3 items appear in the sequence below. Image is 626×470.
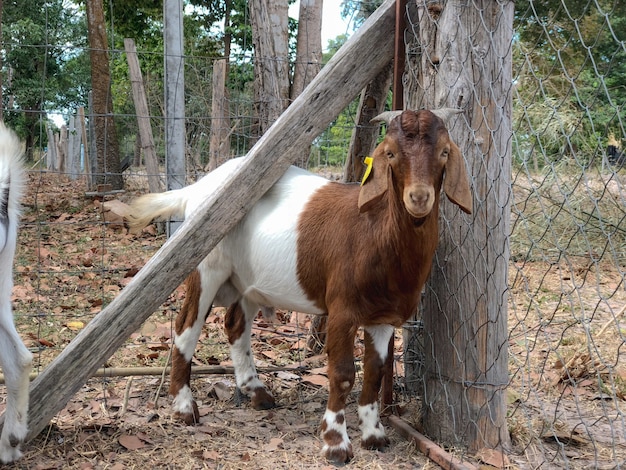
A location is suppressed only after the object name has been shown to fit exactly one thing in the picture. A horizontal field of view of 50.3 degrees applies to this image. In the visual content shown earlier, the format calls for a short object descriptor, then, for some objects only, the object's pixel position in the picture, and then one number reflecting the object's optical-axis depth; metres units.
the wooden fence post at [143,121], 8.11
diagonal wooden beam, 3.50
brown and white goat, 3.00
